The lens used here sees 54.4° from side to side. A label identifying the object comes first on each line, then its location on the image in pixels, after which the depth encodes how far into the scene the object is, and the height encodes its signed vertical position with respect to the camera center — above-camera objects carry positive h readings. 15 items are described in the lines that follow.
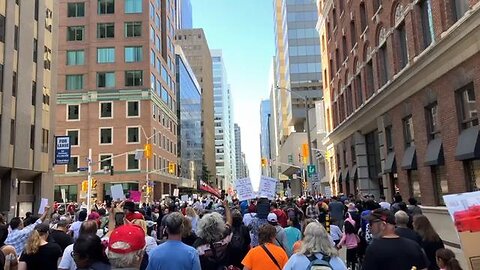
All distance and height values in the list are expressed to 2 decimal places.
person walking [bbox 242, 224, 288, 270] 5.93 -0.73
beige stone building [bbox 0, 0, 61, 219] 32.22 +7.79
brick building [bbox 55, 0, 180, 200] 66.62 +16.59
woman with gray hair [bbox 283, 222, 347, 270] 4.86 -0.59
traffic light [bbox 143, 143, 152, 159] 43.54 +4.75
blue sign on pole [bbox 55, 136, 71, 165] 37.97 +4.46
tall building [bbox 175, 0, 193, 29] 148.75 +63.67
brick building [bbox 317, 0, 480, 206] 16.28 +4.52
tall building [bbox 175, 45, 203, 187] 96.25 +17.94
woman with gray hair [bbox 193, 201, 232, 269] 6.43 -0.58
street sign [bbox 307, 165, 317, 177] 34.47 +1.94
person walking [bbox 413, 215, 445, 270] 7.20 -0.69
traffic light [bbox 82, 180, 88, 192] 49.56 +2.00
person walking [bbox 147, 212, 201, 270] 5.12 -0.58
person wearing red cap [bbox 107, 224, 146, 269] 4.53 -0.43
